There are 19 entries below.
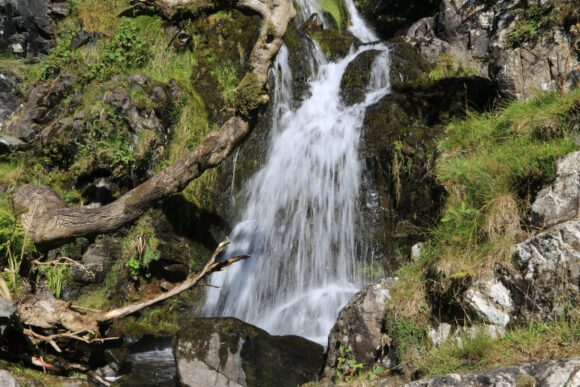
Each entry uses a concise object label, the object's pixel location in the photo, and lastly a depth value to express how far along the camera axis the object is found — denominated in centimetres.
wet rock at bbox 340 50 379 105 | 1018
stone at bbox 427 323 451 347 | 480
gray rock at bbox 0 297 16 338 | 457
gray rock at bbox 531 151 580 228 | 455
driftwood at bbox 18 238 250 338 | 527
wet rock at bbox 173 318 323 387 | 598
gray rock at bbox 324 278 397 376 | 534
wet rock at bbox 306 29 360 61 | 1147
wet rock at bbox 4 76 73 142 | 973
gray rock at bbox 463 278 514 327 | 442
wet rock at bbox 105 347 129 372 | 655
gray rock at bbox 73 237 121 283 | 790
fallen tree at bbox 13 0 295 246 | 649
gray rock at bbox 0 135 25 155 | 910
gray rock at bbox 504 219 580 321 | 406
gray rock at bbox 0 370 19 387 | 418
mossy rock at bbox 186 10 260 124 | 1015
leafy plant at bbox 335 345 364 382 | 504
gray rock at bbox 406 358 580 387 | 310
